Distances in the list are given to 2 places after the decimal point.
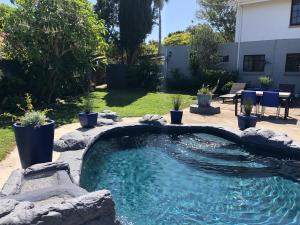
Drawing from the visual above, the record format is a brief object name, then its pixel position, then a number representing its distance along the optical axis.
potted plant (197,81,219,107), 9.55
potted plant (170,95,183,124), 7.73
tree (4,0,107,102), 9.16
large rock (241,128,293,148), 5.96
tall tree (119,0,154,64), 18.21
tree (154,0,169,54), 21.78
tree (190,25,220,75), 14.89
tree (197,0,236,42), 27.82
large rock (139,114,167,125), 7.53
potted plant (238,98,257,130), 6.98
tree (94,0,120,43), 19.86
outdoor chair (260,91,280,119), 8.51
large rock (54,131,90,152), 5.32
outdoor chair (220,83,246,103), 12.70
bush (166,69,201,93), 15.46
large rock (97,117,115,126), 7.34
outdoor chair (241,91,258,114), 8.76
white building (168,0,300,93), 13.70
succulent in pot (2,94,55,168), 4.08
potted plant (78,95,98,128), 6.91
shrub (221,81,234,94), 13.85
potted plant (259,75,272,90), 12.86
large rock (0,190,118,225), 2.43
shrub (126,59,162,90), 16.04
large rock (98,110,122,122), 8.00
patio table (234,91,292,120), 8.60
